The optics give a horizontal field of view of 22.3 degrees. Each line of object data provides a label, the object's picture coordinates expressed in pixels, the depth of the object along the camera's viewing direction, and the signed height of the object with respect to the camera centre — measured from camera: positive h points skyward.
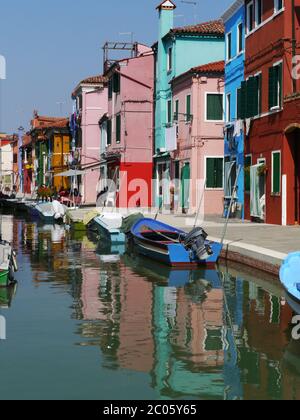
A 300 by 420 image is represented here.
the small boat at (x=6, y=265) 14.71 -1.38
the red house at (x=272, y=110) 24.91 +2.92
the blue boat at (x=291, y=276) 10.59 -1.19
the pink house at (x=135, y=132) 45.59 +3.78
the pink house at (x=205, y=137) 36.00 +2.79
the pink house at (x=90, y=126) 58.31 +5.35
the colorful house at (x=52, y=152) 71.88 +4.28
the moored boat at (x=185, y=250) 18.12 -1.36
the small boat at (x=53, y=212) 38.72 -0.91
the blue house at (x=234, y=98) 30.67 +4.10
